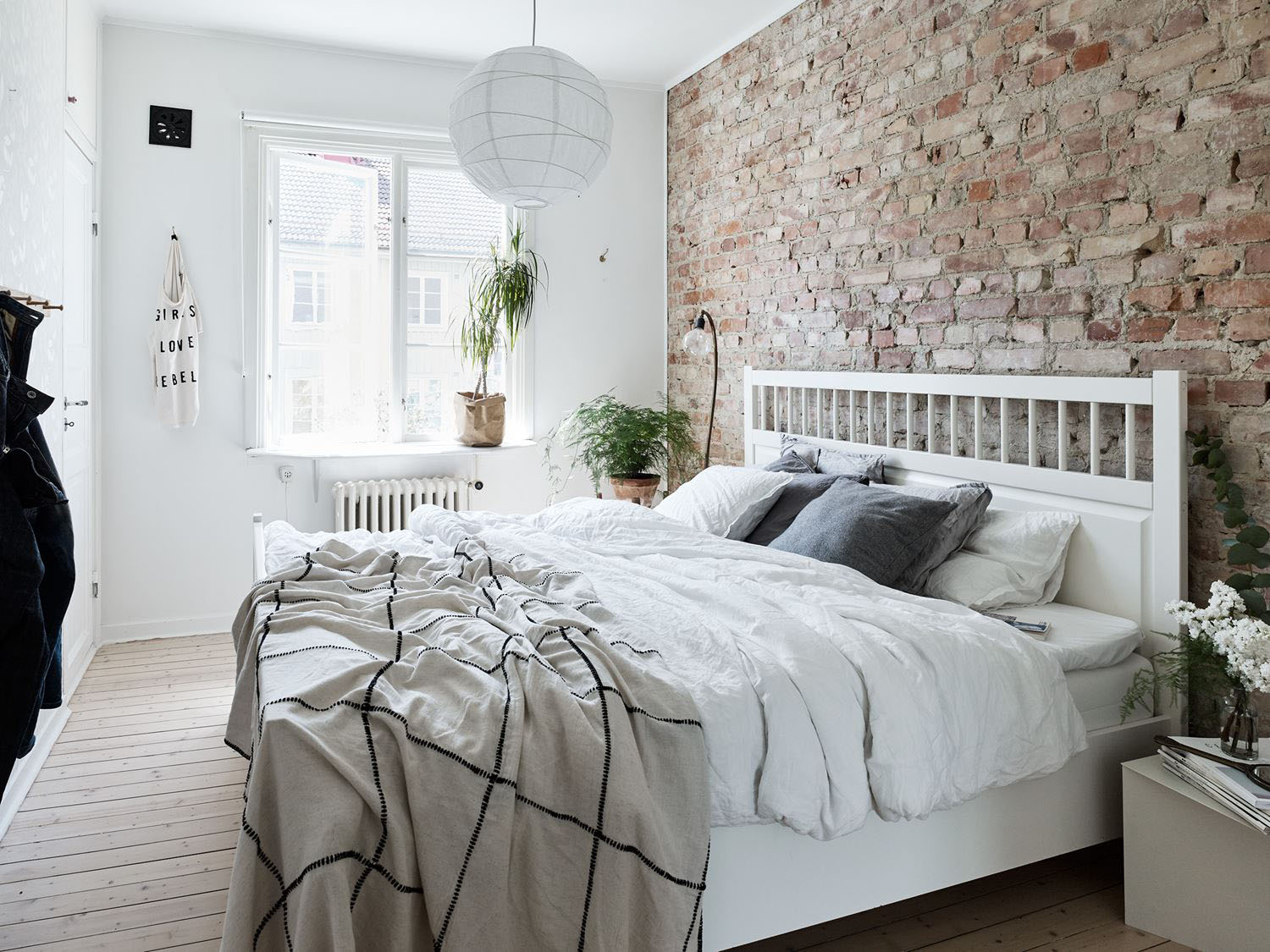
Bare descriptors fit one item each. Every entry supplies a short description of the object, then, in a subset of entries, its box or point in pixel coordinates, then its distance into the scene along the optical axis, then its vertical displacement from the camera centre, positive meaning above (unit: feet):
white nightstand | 6.00 -2.60
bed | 5.77 -1.41
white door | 11.85 +1.08
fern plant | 15.10 +0.71
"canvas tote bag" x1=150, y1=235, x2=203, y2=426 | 14.05 +2.00
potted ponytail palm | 15.46 +2.68
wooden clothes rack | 7.25 +1.43
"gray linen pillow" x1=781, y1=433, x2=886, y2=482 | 10.80 +0.27
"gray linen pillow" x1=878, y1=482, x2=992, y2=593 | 8.79 -0.46
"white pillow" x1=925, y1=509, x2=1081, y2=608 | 8.34 -0.76
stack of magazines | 5.73 -1.95
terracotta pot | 14.94 -0.07
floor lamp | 13.88 +2.23
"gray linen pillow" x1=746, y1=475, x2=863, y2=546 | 10.54 -0.25
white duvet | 5.66 -1.39
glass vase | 6.38 -1.69
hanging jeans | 5.70 -0.45
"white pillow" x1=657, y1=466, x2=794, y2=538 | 10.81 -0.21
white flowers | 5.98 -0.99
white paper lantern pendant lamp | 7.89 +3.15
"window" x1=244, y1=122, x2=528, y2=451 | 14.88 +3.36
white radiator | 14.94 -0.30
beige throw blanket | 4.69 -1.73
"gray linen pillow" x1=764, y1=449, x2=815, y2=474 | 11.63 +0.24
